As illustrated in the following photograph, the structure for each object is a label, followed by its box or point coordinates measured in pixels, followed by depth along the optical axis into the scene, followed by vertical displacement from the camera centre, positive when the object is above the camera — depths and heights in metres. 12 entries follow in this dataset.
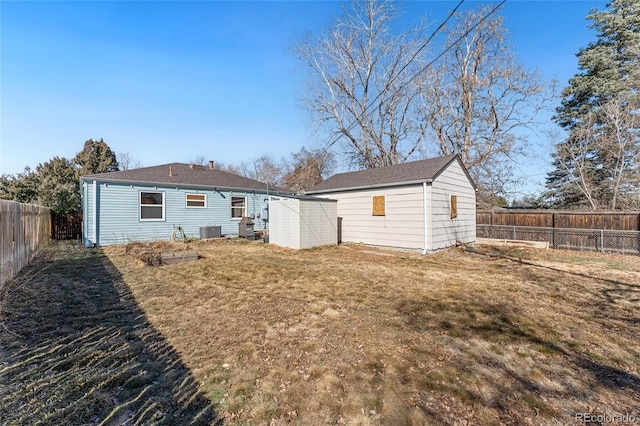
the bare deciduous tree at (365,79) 17.36 +9.21
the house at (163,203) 10.82 +0.45
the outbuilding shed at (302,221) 10.28 -0.36
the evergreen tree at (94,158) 25.06 +4.99
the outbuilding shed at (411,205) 9.33 +0.29
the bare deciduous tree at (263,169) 32.75 +5.53
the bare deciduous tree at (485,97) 16.33 +7.09
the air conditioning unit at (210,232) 12.77 -0.90
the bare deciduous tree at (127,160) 32.75 +6.36
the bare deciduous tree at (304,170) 28.48 +4.69
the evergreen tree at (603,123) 12.36 +4.34
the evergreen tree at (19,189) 14.90 +1.29
